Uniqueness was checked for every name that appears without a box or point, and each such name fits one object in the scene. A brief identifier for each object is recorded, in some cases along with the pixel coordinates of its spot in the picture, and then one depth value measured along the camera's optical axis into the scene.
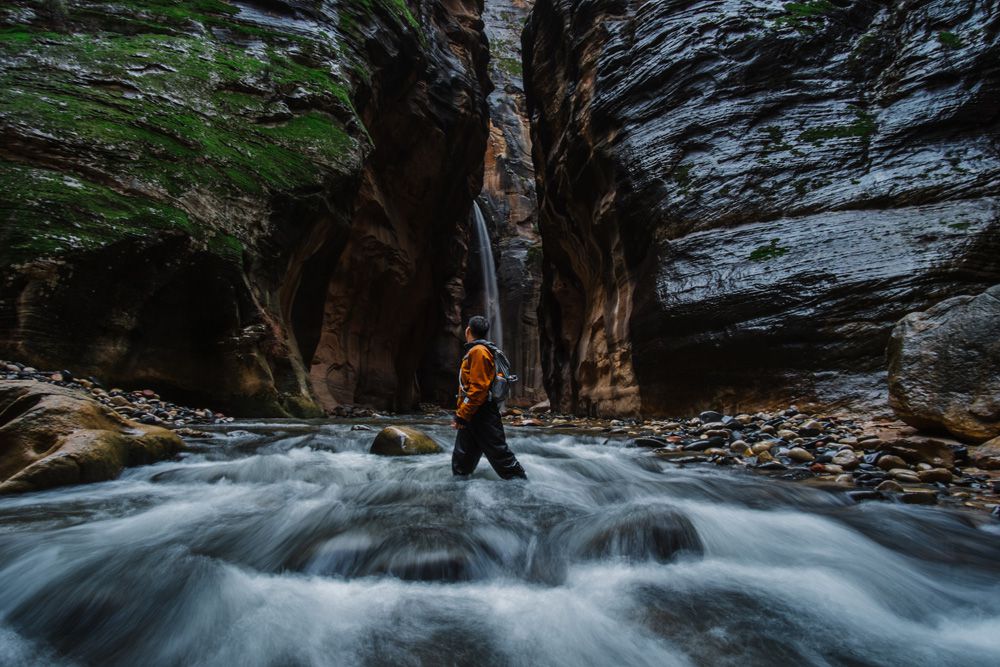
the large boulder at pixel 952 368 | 4.56
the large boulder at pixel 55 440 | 3.56
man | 4.55
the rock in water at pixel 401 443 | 5.95
